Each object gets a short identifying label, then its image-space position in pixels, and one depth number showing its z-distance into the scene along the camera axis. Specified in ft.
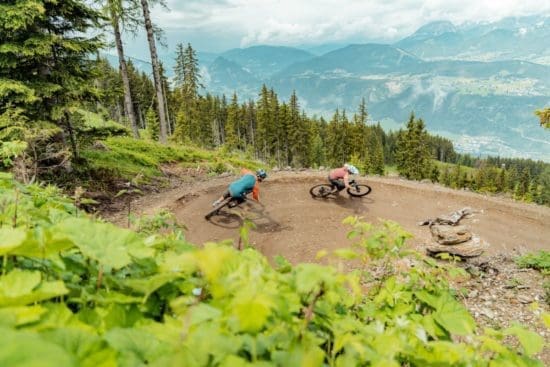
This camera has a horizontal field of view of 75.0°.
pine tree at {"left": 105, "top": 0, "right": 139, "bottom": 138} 64.80
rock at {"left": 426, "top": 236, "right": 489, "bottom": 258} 34.12
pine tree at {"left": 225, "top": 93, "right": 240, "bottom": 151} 232.45
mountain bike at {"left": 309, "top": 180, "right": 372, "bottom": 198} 49.16
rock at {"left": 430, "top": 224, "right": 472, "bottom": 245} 35.81
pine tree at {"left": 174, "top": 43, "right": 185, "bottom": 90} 184.65
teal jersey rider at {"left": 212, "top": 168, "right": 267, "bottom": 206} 38.29
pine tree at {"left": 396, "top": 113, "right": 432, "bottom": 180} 188.33
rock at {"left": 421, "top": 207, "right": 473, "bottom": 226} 41.42
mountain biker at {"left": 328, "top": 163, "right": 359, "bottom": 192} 46.88
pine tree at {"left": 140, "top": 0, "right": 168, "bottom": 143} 70.76
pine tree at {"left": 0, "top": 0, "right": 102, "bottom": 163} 36.08
